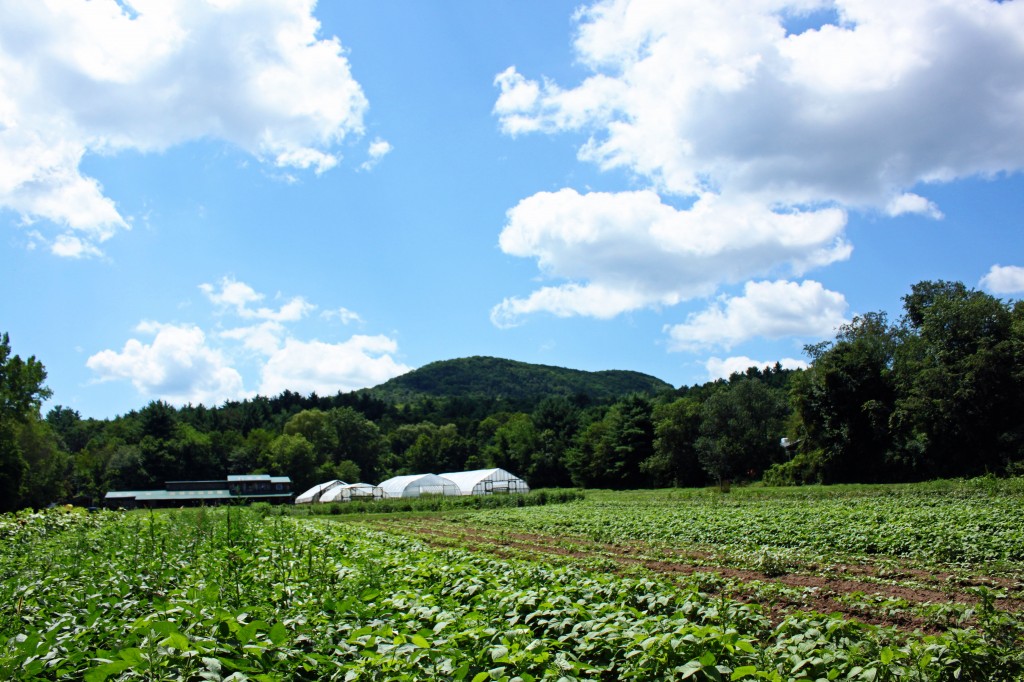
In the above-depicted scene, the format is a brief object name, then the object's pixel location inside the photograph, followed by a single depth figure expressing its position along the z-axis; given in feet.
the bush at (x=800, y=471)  153.58
